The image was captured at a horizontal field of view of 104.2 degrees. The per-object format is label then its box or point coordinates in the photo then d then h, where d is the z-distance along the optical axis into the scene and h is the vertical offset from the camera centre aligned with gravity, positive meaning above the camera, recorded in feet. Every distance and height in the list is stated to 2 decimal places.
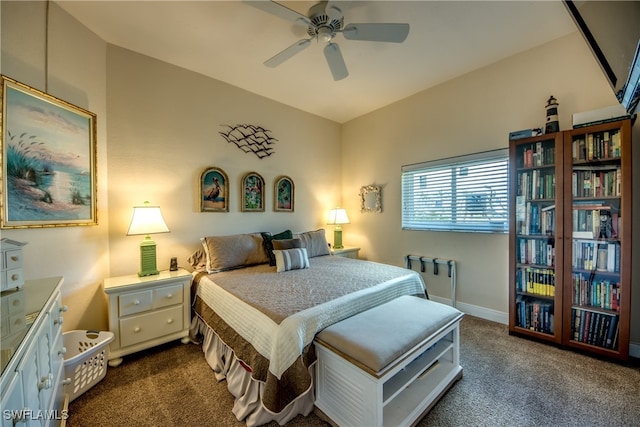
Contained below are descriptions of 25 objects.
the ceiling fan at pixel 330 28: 5.47 +4.32
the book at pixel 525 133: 7.69 +2.41
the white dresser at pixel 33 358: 2.37 -1.75
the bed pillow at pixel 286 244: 9.24 -1.21
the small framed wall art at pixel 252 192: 10.61 +0.84
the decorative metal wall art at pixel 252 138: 10.30 +3.17
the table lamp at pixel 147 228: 7.31 -0.48
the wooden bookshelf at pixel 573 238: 6.45 -0.83
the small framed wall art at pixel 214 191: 9.50 +0.85
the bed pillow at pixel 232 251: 8.40 -1.40
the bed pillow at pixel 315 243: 10.62 -1.37
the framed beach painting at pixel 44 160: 5.14 +1.25
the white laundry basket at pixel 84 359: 5.32 -3.38
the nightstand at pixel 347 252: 12.21 -2.05
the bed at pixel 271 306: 4.51 -2.15
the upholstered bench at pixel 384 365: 4.14 -2.81
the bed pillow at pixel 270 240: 9.55 -1.12
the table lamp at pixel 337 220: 12.99 -0.46
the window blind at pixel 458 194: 8.98 +0.67
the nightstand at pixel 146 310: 6.56 -2.77
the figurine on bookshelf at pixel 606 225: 6.68 -0.42
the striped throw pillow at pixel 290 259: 8.39 -1.65
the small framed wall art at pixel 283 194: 11.64 +0.84
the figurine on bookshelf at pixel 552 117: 7.38 +2.79
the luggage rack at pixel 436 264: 9.85 -2.26
